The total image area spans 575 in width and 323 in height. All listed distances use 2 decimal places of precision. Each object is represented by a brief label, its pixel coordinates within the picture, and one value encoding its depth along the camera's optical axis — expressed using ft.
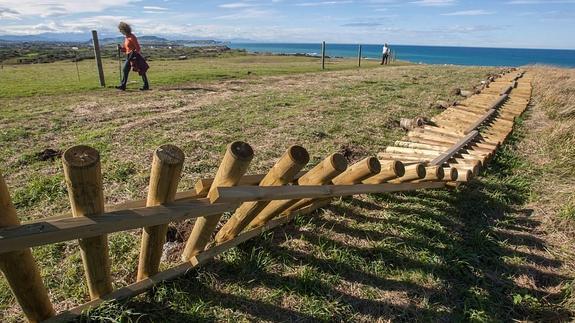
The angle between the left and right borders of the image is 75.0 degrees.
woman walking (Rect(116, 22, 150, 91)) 37.26
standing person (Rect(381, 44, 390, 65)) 94.19
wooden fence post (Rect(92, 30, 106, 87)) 41.79
